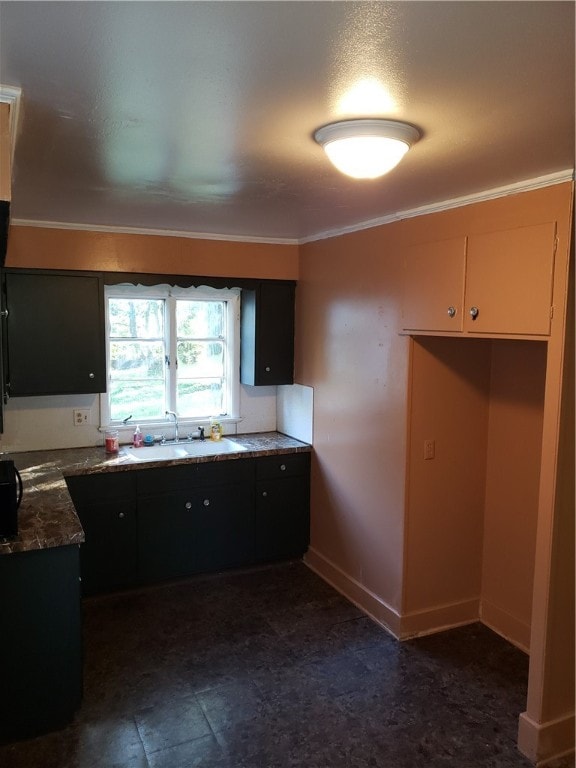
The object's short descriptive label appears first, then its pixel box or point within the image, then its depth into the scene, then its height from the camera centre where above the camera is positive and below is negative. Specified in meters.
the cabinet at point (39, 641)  2.49 -1.33
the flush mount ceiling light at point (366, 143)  1.79 +0.61
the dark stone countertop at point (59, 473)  2.50 -0.83
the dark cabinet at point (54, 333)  3.67 -0.01
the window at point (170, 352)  4.25 -0.13
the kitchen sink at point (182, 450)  3.98 -0.81
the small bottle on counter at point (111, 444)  4.02 -0.75
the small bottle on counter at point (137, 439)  4.20 -0.75
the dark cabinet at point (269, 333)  4.34 +0.03
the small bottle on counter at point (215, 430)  4.49 -0.72
